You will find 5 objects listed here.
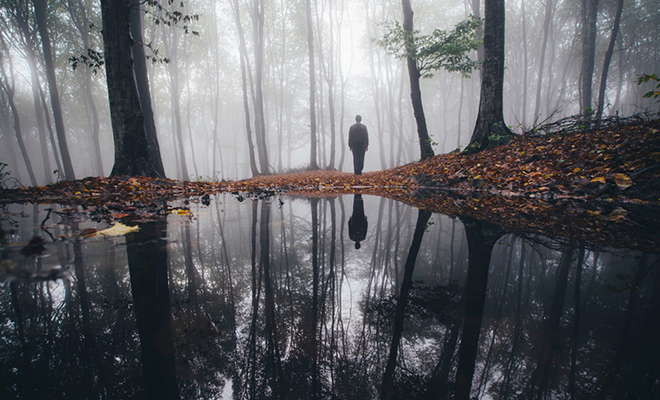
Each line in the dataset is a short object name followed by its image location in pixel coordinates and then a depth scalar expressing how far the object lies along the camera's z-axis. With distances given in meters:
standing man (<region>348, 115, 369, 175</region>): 10.06
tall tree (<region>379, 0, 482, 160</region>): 8.08
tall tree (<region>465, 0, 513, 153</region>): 6.28
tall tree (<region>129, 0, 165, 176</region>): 6.31
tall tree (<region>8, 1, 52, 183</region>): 14.86
